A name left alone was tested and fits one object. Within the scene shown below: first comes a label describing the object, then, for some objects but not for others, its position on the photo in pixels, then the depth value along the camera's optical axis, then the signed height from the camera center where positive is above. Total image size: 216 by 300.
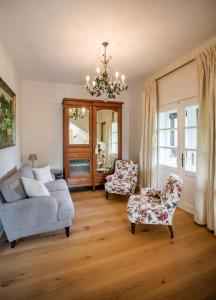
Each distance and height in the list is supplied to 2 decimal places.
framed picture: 2.54 +0.41
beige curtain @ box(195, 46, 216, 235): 2.50 -0.01
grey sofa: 2.12 -0.88
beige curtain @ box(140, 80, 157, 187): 3.89 +0.11
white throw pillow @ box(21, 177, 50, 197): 2.31 -0.61
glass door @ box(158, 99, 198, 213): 3.12 -0.03
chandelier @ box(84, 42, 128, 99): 2.51 +0.81
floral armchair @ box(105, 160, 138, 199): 3.82 -0.85
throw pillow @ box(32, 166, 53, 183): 3.44 -0.64
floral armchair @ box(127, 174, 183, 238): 2.38 -0.92
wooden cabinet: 4.29 +0.07
